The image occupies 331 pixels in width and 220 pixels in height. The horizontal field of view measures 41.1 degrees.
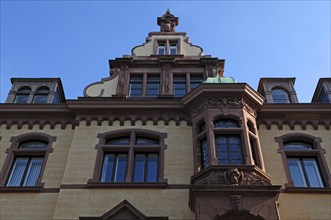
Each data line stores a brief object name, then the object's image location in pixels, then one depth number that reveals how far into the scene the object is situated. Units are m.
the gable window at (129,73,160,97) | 24.38
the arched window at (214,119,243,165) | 19.03
